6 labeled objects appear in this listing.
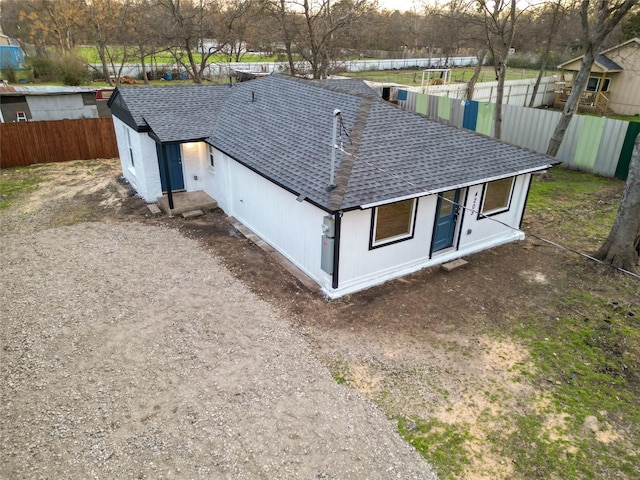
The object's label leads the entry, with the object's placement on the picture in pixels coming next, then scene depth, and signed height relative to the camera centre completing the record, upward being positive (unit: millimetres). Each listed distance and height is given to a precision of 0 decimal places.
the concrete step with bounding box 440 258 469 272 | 10537 -4870
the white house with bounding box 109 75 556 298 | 9211 -2745
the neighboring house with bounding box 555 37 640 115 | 27203 -1606
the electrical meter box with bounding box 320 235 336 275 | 8828 -3969
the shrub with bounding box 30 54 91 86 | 34188 -2060
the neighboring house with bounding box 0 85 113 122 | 21219 -2964
